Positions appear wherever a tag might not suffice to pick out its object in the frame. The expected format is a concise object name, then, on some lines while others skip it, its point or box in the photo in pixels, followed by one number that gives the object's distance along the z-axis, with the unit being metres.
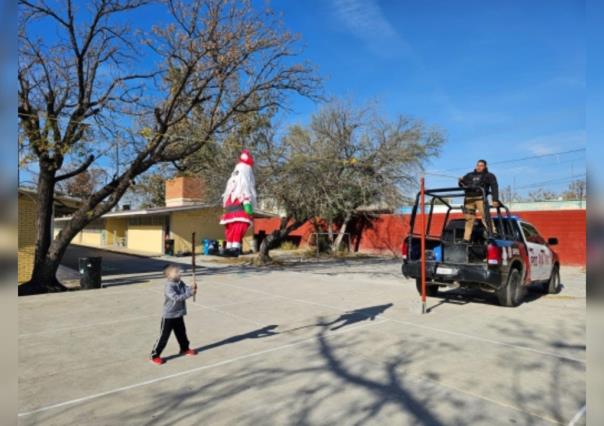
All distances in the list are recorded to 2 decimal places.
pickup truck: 8.67
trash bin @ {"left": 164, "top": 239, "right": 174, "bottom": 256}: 26.75
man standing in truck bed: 8.89
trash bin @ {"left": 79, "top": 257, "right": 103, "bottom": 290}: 12.56
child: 5.79
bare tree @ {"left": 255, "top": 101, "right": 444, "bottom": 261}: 18.31
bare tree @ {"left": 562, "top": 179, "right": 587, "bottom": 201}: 38.75
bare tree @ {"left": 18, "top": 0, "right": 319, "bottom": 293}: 11.96
